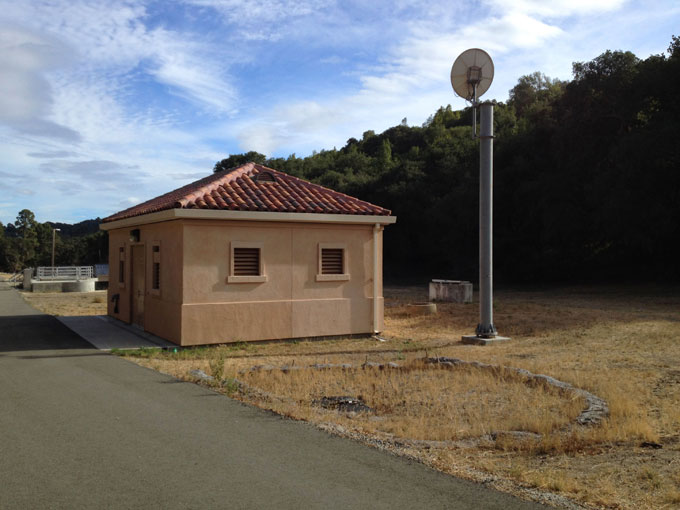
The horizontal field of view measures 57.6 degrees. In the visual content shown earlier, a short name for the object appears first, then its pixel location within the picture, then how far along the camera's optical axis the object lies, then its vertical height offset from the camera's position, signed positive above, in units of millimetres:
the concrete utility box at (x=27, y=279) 40603 -1036
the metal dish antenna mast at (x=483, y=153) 14805 +2724
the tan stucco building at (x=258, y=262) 13398 +66
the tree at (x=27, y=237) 78812 +3463
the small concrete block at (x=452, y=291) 25547 -1112
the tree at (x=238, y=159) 63281 +10887
